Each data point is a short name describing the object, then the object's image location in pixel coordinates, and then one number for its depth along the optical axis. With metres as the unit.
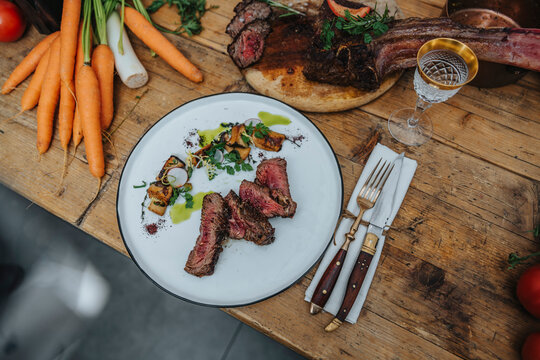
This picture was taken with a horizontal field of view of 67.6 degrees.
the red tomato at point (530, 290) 0.43
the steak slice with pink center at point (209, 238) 0.46
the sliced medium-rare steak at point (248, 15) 0.58
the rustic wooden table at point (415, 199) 0.45
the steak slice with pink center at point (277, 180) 0.47
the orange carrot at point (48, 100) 0.55
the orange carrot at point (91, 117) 0.53
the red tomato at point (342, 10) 0.53
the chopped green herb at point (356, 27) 0.51
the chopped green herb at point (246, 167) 0.51
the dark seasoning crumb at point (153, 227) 0.49
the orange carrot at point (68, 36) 0.56
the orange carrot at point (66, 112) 0.55
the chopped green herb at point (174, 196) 0.50
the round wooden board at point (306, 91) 0.54
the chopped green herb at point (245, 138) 0.52
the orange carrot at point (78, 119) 0.55
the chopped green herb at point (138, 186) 0.51
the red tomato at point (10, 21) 0.59
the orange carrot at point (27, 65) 0.59
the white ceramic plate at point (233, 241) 0.46
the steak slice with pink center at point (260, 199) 0.47
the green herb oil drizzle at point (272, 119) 0.53
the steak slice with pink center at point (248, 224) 0.46
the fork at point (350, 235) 0.45
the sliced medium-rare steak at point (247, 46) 0.56
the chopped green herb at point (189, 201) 0.50
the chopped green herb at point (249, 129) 0.52
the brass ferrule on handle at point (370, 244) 0.46
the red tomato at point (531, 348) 0.41
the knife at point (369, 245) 0.44
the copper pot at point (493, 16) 0.53
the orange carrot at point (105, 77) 0.56
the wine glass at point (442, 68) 0.45
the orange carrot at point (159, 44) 0.57
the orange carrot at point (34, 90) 0.57
